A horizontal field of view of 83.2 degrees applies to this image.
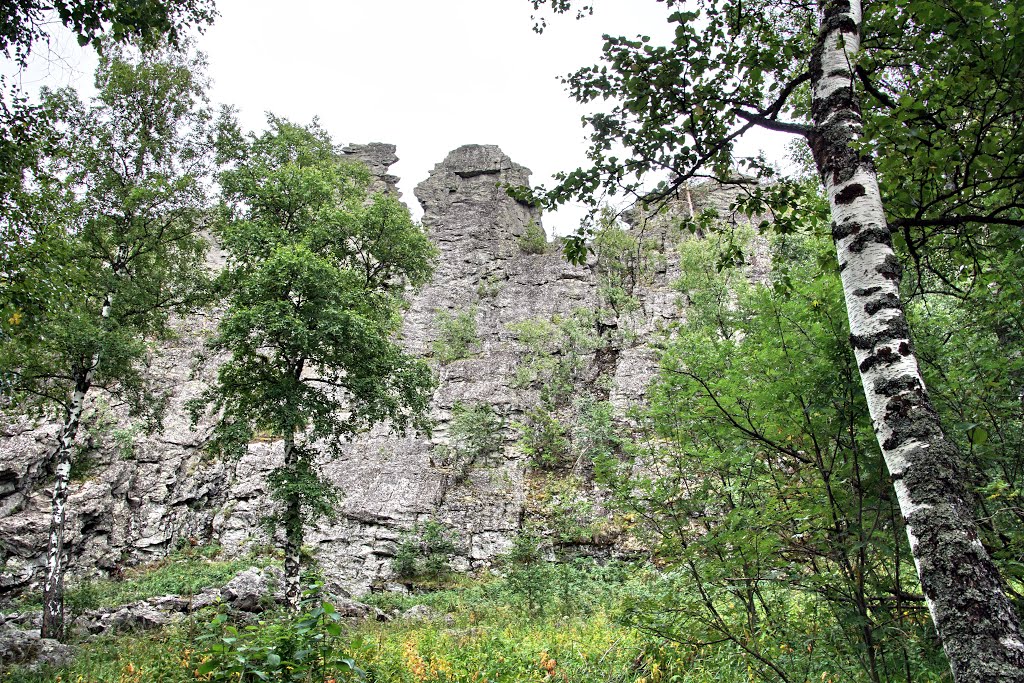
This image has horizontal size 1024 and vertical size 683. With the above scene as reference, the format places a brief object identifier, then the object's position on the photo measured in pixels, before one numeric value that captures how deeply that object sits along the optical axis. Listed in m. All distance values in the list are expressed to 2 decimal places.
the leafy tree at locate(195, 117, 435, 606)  12.52
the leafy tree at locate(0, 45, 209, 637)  12.35
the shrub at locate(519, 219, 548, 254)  39.38
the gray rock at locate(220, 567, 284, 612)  12.45
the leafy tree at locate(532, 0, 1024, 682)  2.34
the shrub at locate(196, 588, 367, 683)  3.71
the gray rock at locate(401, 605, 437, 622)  13.99
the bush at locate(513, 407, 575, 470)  24.67
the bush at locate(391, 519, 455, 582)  18.88
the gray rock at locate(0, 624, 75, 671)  8.13
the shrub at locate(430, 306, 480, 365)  30.27
